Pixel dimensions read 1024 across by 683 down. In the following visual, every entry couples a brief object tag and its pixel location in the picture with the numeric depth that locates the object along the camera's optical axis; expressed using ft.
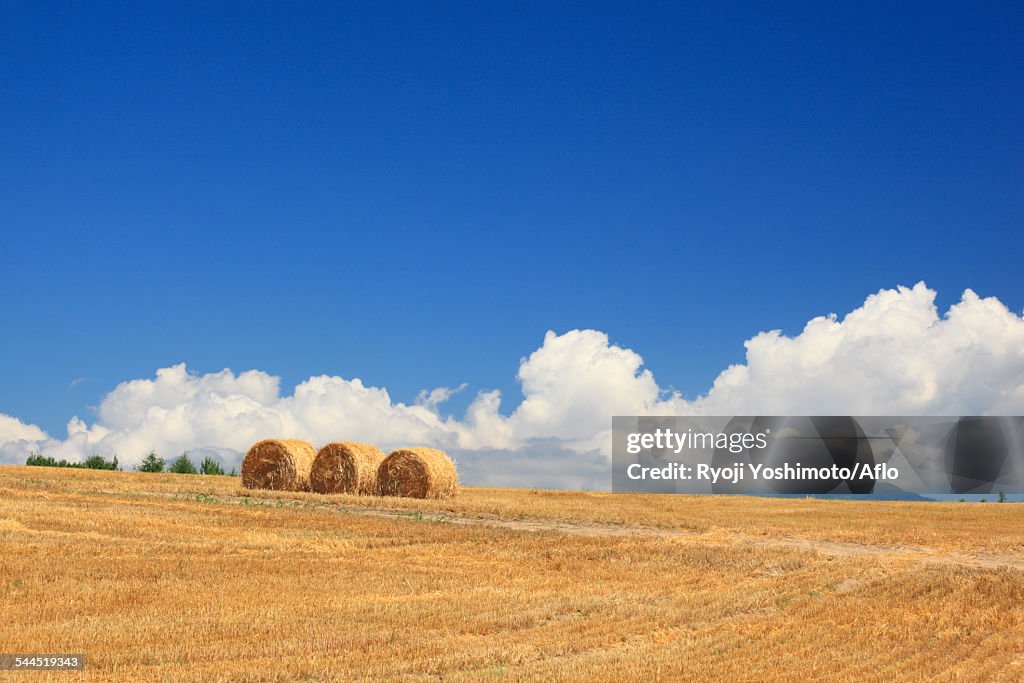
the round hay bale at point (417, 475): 123.75
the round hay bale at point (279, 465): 130.11
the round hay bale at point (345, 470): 126.62
